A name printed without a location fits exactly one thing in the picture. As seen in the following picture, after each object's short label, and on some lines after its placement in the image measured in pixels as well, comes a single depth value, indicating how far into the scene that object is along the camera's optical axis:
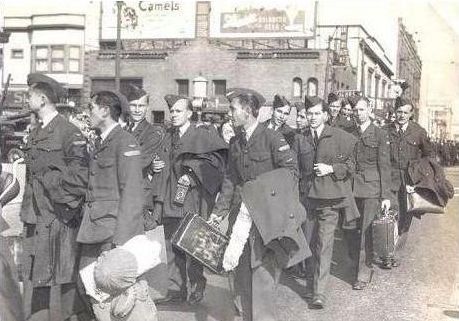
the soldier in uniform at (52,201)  4.19
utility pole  19.25
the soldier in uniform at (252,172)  4.15
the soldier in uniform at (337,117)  7.68
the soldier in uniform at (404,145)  7.02
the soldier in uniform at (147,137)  5.45
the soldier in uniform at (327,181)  5.48
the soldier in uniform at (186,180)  5.41
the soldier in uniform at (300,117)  7.69
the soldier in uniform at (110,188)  3.92
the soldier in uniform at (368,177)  6.19
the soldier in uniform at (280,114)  7.39
